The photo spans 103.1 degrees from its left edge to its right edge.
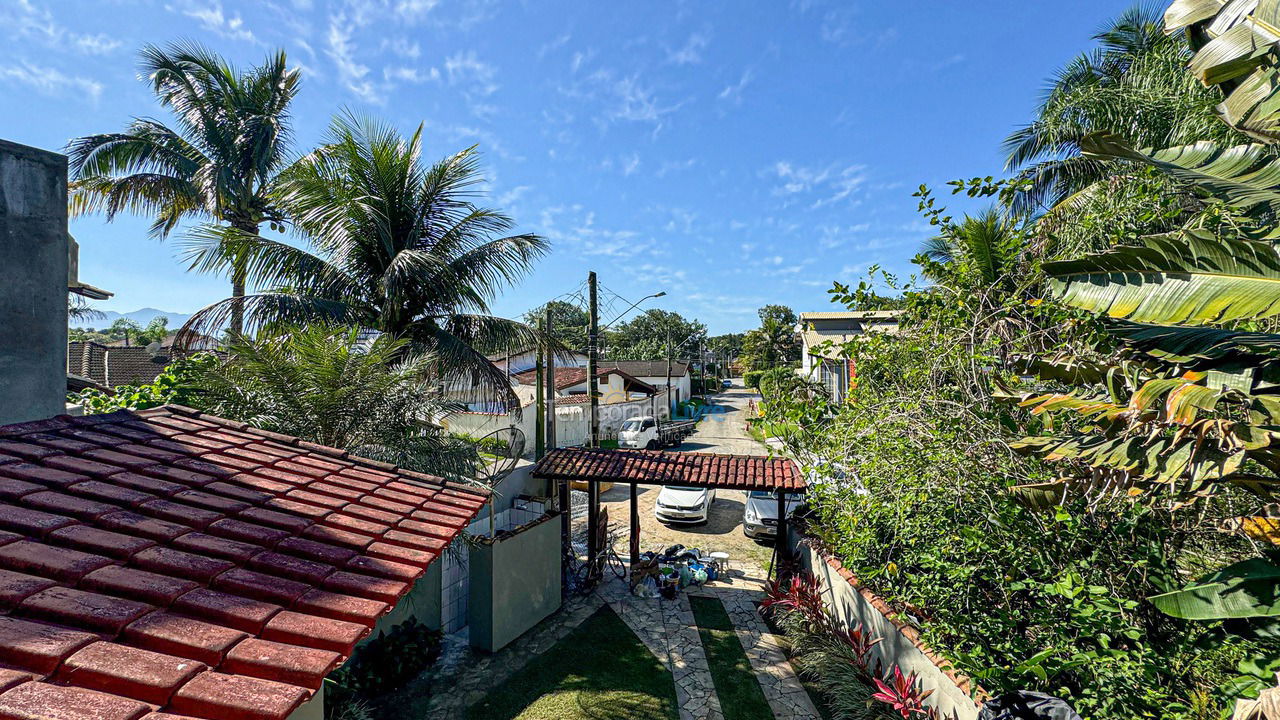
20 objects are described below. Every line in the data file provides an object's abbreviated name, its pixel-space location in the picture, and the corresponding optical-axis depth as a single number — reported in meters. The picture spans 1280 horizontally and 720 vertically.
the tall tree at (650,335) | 63.97
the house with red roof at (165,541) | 1.75
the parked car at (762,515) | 13.55
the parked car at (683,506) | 15.16
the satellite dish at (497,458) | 8.65
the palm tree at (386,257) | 8.59
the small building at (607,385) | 33.34
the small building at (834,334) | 18.45
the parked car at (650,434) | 25.08
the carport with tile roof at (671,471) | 10.21
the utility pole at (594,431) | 10.83
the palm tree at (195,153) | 11.82
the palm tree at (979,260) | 6.31
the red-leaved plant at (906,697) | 5.65
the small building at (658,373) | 46.26
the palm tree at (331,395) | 6.70
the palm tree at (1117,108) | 10.59
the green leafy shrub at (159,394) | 8.28
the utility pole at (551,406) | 11.79
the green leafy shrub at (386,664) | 6.58
